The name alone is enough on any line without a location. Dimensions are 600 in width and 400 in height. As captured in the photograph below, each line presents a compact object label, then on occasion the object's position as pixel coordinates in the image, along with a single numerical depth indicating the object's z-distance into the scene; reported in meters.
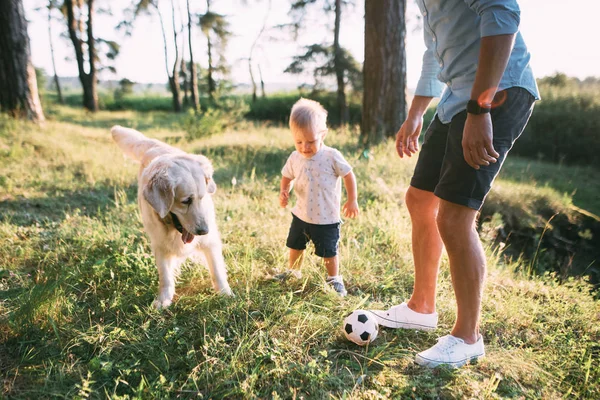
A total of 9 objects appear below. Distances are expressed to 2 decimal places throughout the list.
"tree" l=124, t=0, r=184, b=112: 21.08
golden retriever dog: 2.36
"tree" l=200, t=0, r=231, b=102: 20.59
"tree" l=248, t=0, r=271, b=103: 24.72
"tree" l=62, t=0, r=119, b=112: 16.50
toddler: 2.79
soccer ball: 2.27
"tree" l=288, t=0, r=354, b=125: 16.81
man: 1.62
